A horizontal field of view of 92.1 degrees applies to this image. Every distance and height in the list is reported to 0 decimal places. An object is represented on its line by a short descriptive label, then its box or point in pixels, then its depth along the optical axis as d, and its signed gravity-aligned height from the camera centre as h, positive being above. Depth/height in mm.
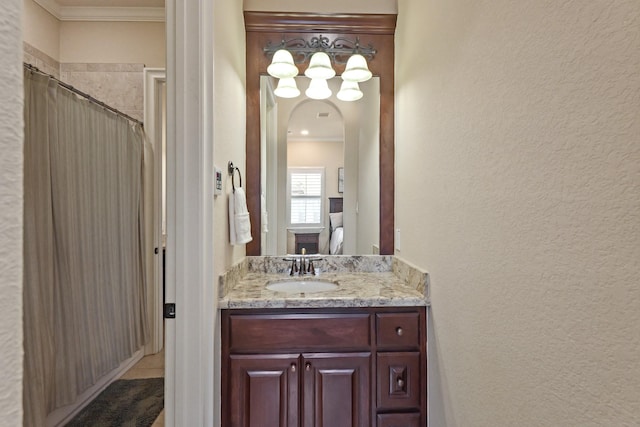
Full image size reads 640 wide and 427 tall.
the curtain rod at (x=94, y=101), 1581 +661
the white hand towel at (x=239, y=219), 1533 -73
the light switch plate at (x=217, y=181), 1288 +101
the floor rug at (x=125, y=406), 1841 -1300
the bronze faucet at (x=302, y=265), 1881 -374
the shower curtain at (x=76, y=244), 1563 -245
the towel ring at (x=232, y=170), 1567 +180
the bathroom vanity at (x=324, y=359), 1379 -705
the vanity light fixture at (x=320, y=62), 1847 +857
